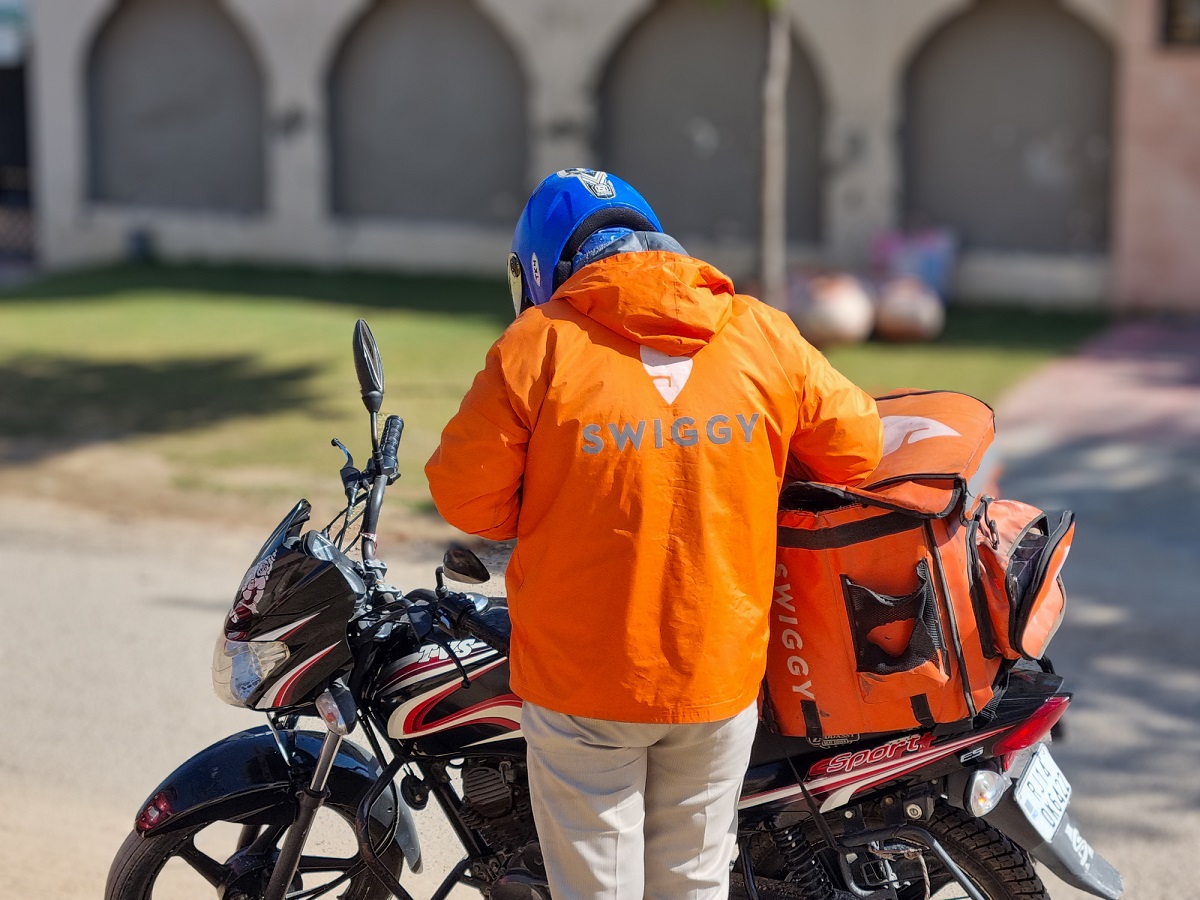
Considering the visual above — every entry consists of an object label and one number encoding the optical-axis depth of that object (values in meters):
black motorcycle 2.94
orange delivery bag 2.76
